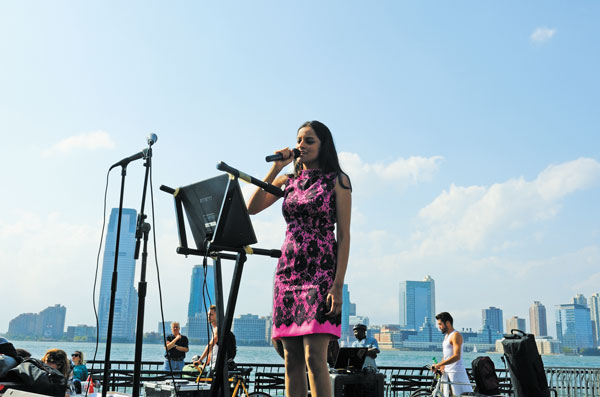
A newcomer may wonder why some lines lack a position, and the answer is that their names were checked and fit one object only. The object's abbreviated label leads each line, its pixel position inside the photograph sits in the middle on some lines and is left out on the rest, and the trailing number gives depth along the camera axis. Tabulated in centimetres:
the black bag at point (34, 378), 304
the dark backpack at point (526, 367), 435
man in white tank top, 634
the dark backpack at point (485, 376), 555
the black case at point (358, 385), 497
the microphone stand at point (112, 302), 269
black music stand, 183
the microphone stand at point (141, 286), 239
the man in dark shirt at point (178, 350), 815
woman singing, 211
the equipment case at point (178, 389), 490
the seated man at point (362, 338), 733
